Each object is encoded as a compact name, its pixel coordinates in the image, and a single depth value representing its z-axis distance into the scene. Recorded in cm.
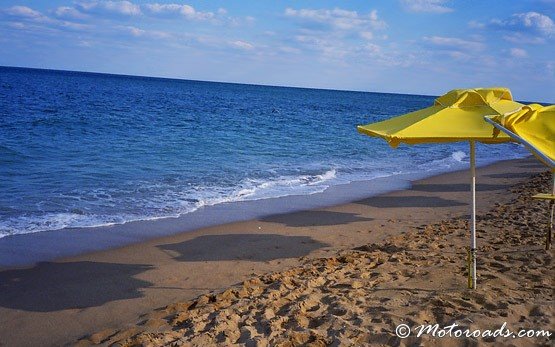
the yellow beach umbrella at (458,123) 500
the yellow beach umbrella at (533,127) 341
